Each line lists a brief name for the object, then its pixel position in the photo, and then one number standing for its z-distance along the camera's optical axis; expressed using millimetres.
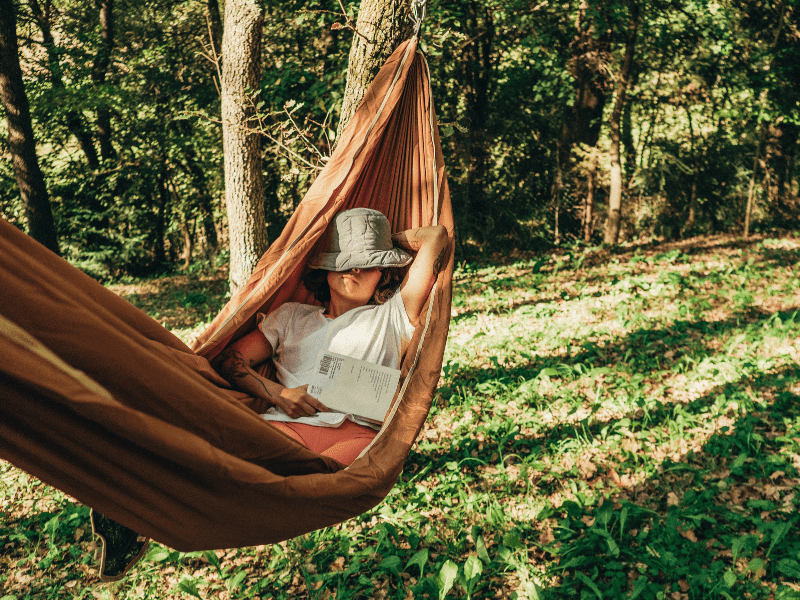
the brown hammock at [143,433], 991
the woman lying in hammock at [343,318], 1985
